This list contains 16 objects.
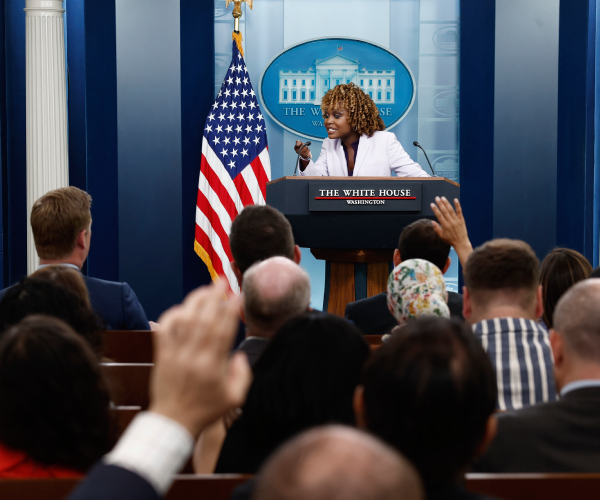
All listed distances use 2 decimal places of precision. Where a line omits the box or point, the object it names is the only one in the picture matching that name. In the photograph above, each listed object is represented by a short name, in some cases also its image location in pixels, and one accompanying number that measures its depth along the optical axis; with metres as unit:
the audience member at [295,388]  4.53
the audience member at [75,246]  6.56
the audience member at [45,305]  5.74
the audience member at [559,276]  6.44
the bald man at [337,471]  1.94
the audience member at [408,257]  6.63
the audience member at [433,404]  3.26
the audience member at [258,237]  6.34
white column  9.36
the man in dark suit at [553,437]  4.89
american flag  9.07
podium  7.62
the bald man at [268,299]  5.65
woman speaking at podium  8.31
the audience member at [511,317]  5.65
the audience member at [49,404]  4.24
